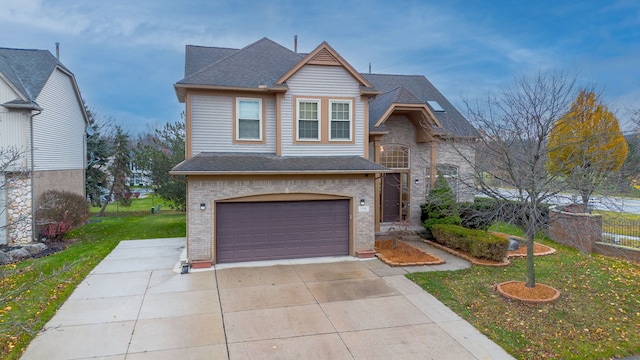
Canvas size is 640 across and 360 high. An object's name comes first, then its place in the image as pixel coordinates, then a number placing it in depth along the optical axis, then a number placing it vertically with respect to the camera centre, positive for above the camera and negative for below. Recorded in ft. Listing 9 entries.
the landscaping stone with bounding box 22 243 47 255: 42.30 -8.70
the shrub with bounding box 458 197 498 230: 46.17 -4.91
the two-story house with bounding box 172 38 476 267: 35.35 +1.72
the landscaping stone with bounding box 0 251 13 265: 38.65 -9.05
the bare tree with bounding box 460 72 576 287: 26.16 +3.07
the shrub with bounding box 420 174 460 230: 44.56 -3.99
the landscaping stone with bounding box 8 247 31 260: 39.88 -8.84
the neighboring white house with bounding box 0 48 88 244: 43.65 +6.48
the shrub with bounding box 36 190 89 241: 46.16 -5.22
